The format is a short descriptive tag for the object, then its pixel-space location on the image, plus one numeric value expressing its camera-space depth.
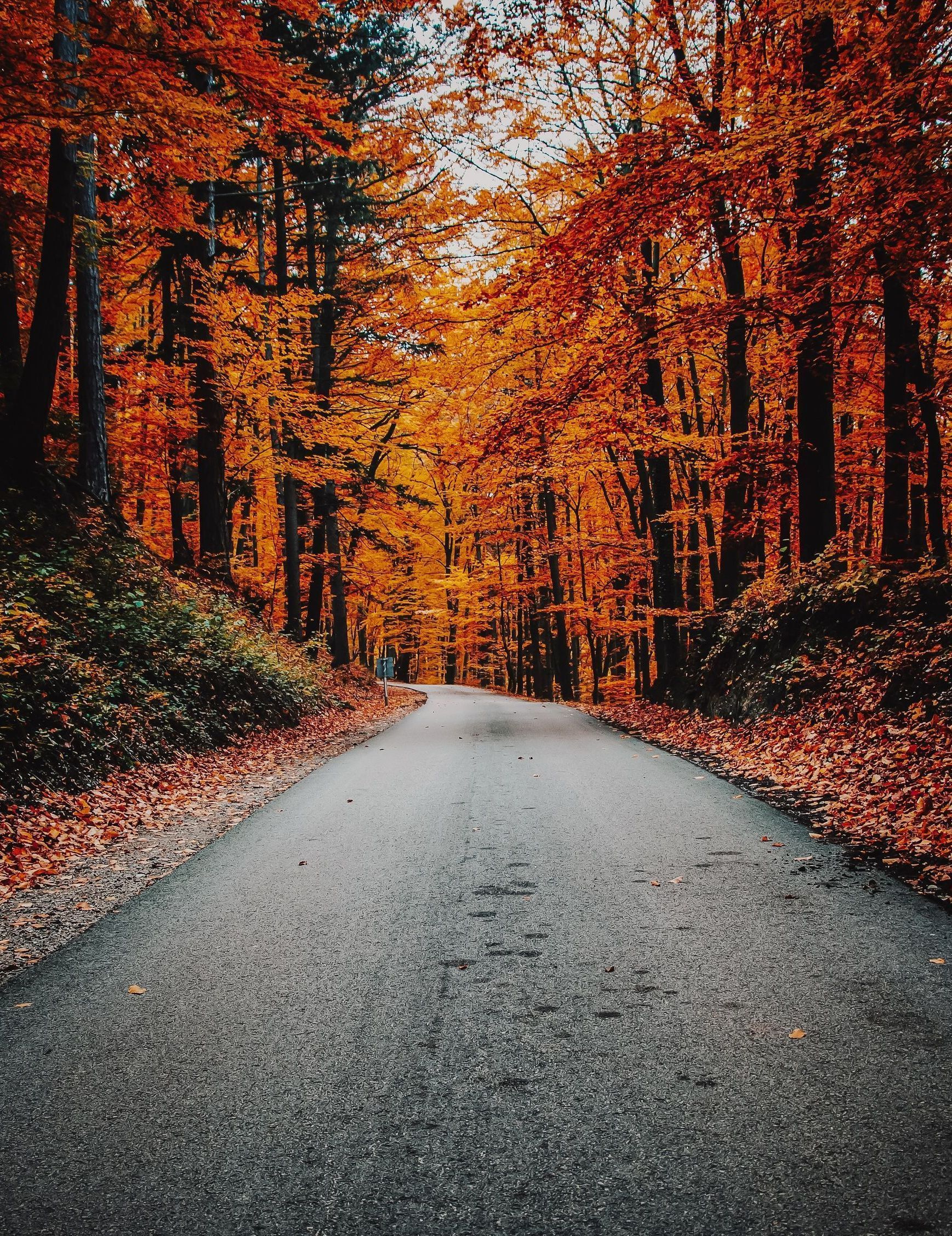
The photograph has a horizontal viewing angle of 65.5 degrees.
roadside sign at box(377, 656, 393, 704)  21.84
